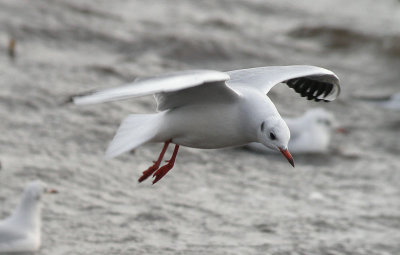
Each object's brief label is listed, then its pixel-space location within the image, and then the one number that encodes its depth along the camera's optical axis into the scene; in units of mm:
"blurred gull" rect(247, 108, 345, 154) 21234
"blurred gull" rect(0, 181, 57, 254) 14039
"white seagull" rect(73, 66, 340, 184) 10031
